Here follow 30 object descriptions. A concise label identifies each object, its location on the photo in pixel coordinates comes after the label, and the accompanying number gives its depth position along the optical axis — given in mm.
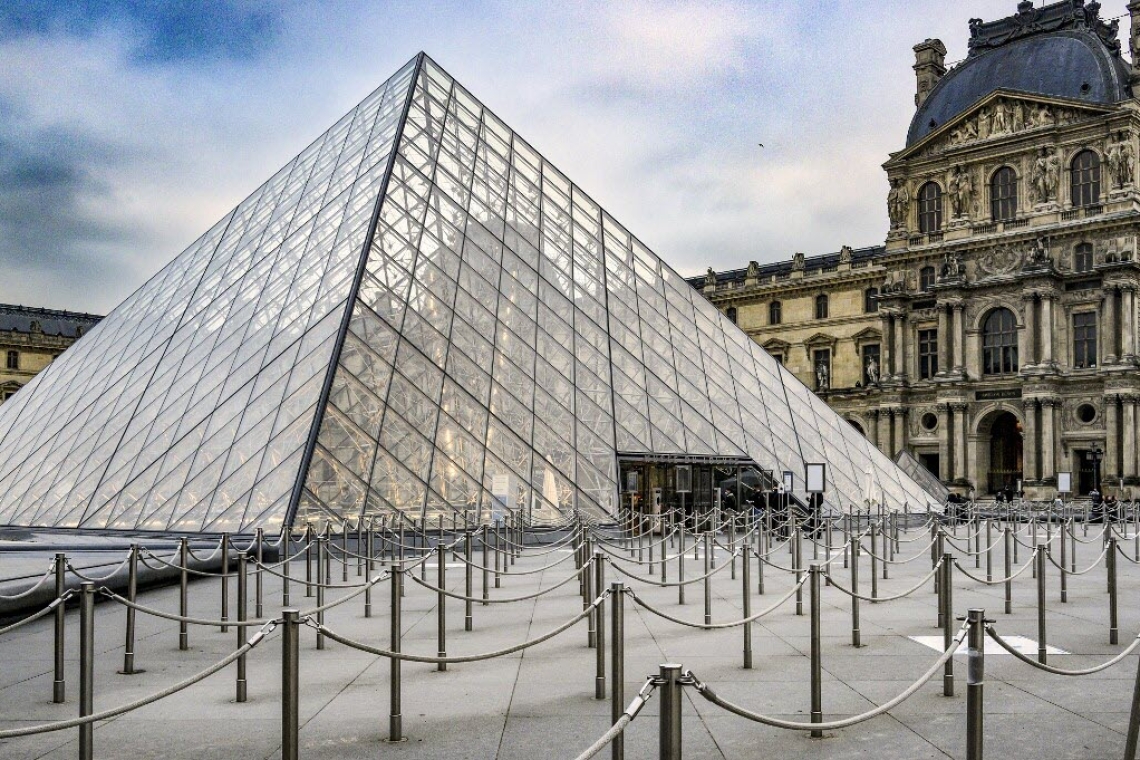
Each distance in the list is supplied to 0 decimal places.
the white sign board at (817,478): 19859
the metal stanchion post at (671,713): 3395
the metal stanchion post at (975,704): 4148
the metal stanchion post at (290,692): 4113
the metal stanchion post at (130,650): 6859
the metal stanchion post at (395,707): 5422
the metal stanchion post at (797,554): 12759
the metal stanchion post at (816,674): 5707
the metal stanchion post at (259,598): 9688
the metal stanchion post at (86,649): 4969
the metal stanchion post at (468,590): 8865
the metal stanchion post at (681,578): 10992
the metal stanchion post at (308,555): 9756
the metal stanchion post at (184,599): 8031
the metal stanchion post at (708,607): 9336
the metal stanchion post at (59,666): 6184
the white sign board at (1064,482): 31003
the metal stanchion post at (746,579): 8273
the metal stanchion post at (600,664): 6070
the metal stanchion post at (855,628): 8094
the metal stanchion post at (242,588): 7777
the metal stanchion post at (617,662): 5242
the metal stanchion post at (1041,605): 7504
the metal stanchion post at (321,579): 8148
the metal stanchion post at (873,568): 10461
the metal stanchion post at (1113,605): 8289
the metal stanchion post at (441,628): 7039
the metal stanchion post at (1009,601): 10059
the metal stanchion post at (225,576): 8383
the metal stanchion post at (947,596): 7086
